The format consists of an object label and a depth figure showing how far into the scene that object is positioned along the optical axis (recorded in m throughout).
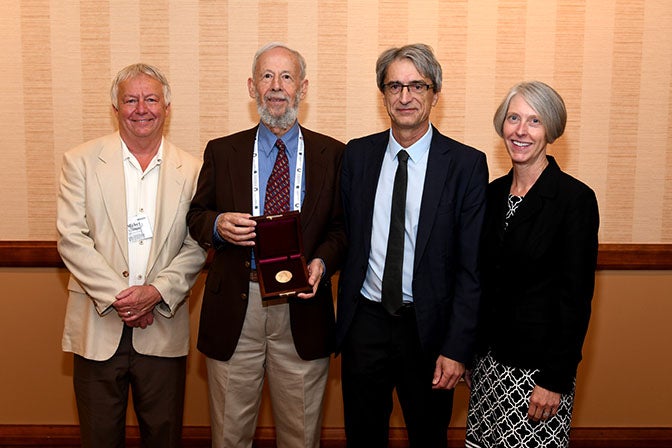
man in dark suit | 2.47
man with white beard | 2.66
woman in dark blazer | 2.23
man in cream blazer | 2.74
